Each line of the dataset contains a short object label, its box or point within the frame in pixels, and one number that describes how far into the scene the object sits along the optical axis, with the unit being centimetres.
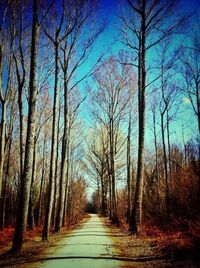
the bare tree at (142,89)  1249
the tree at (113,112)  2106
